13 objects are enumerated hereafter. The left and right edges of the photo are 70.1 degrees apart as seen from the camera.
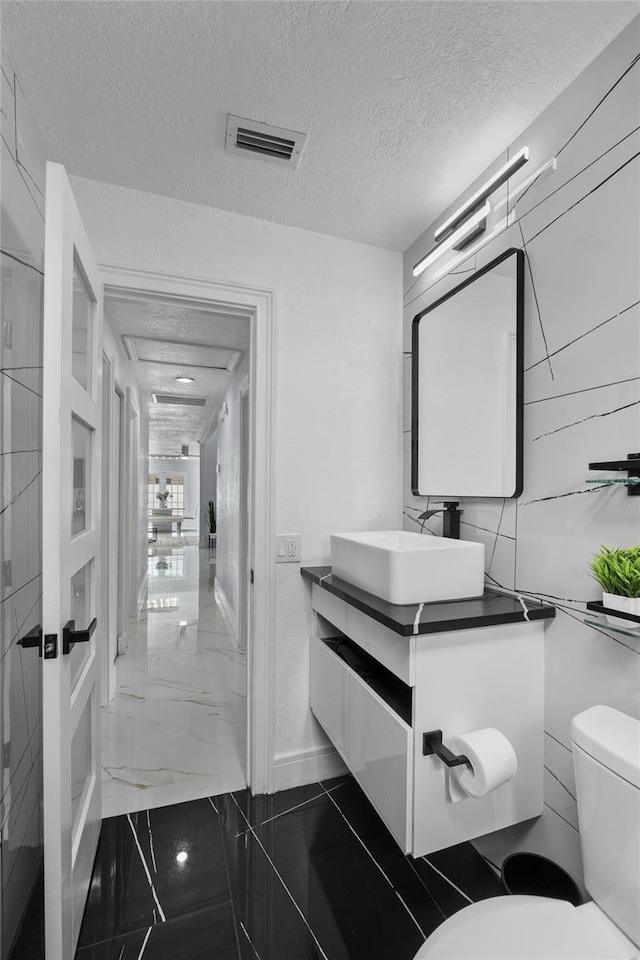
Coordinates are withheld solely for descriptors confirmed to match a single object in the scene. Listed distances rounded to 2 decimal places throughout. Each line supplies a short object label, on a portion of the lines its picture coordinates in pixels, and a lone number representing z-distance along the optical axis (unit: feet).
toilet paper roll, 3.61
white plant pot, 3.16
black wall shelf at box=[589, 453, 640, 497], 3.34
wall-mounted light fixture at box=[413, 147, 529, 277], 4.29
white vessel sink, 4.33
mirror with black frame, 4.76
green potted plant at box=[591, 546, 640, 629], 3.20
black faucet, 5.61
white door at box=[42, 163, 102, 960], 3.27
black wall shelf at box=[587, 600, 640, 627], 3.15
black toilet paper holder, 3.63
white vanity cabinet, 3.88
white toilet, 2.67
